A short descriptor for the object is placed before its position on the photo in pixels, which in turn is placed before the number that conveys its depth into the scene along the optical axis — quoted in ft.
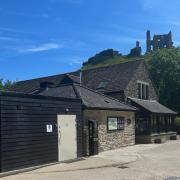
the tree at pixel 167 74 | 89.17
